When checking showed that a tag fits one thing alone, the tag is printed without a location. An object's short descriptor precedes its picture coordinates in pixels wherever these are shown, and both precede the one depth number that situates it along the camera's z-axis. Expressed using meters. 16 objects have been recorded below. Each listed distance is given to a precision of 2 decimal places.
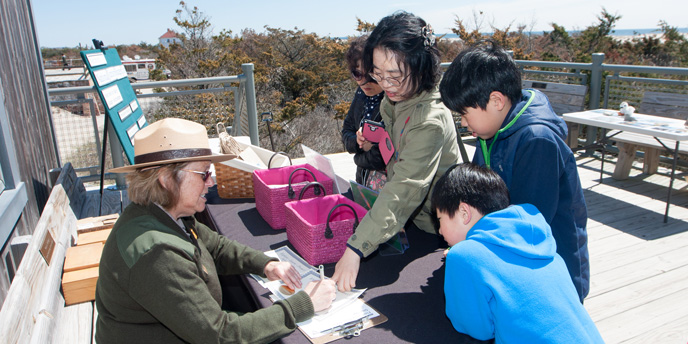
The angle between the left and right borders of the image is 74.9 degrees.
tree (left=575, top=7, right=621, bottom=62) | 19.20
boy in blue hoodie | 1.09
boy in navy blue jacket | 1.33
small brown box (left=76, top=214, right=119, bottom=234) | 2.62
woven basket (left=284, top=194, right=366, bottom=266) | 1.64
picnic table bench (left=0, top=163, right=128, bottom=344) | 1.34
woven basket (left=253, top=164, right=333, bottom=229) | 2.05
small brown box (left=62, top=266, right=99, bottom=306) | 1.99
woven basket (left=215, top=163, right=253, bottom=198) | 2.44
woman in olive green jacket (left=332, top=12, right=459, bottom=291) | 1.52
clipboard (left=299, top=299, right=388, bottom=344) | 1.27
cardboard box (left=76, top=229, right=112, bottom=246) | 2.39
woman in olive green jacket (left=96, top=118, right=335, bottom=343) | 1.21
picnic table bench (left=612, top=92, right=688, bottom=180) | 4.95
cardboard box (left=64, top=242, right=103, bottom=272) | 2.08
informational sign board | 3.20
